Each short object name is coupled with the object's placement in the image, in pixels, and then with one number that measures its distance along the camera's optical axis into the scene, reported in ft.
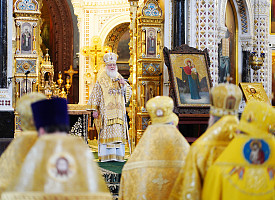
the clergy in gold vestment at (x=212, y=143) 11.38
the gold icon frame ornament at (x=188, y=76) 30.76
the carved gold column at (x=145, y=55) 33.88
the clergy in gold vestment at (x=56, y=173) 9.30
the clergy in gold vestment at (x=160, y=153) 14.43
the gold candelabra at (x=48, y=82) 40.81
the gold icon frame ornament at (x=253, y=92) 36.35
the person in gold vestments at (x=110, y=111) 27.96
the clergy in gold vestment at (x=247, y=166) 11.05
